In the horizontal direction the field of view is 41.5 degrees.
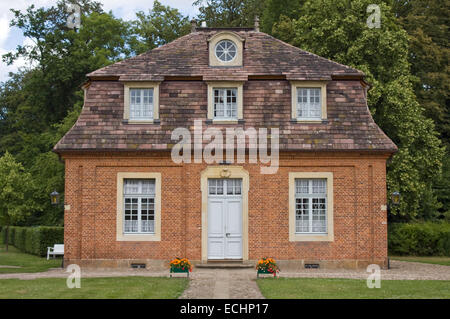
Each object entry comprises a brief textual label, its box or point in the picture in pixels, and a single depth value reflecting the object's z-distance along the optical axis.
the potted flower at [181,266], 17.50
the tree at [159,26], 45.82
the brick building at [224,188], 21.09
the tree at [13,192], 34.09
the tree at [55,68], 39.84
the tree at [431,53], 36.41
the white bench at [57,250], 26.52
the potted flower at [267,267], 17.39
